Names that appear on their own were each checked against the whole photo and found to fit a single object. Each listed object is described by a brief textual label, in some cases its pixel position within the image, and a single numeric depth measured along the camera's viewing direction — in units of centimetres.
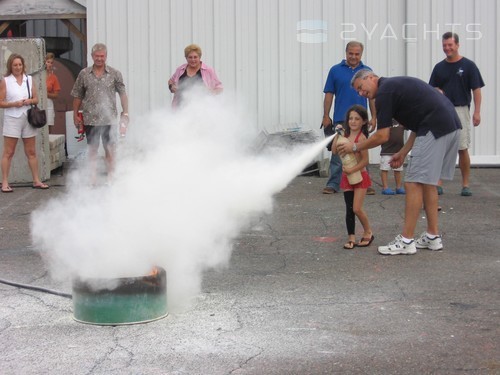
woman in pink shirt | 1043
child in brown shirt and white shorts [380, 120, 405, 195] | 1091
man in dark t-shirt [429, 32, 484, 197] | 1016
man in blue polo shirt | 1071
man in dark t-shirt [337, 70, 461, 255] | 750
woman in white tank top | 1144
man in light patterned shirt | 1135
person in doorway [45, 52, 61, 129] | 1405
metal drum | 565
